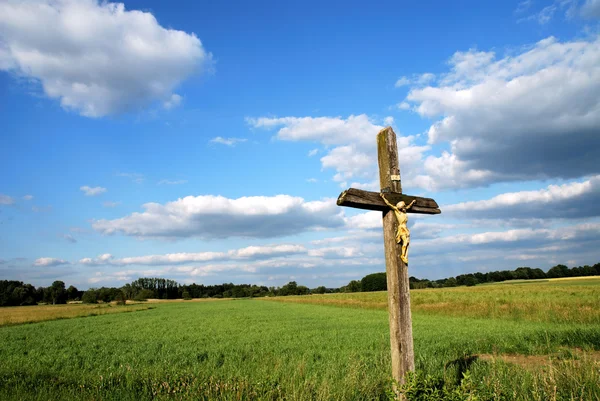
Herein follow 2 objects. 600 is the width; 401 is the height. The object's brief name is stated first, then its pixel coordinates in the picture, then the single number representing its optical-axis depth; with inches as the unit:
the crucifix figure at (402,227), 192.5
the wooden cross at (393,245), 182.7
